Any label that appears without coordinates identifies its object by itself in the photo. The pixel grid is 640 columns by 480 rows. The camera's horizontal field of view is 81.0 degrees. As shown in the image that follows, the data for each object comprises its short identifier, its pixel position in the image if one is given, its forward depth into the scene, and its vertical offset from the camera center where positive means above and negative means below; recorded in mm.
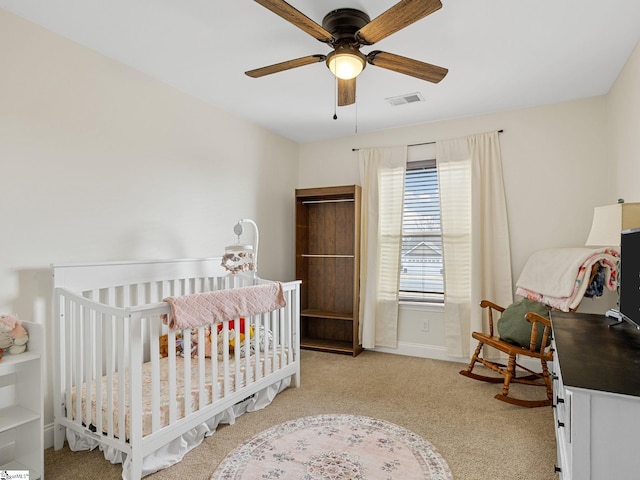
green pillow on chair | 2896 -646
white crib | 1858 -805
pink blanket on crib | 2035 -393
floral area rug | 1900 -1177
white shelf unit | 1798 -834
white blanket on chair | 2686 -212
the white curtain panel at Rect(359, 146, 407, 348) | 4012 -64
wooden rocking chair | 2680 -880
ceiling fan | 1699 +1001
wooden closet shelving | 4305 -265
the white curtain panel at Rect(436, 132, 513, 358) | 3529 +81
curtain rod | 3913 +1039
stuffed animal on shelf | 1776 -449
